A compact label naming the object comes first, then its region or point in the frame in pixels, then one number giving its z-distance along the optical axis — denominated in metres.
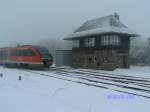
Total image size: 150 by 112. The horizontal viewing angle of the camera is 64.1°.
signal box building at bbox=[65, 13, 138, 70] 15.49
